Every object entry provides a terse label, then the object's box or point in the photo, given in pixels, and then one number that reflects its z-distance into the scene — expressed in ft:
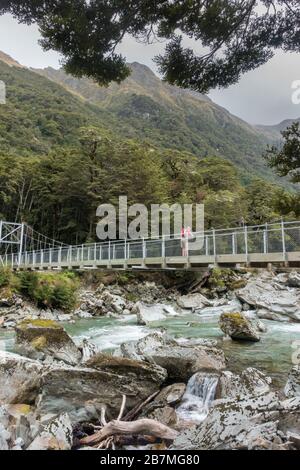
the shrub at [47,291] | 48.93
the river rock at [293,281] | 64.85
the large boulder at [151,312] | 41.88
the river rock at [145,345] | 21.02
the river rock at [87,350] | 21.97
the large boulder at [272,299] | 42.96
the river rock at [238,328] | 29.34
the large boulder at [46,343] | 21.31
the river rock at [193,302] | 53.57
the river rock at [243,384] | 15.66
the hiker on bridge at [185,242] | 32.24
